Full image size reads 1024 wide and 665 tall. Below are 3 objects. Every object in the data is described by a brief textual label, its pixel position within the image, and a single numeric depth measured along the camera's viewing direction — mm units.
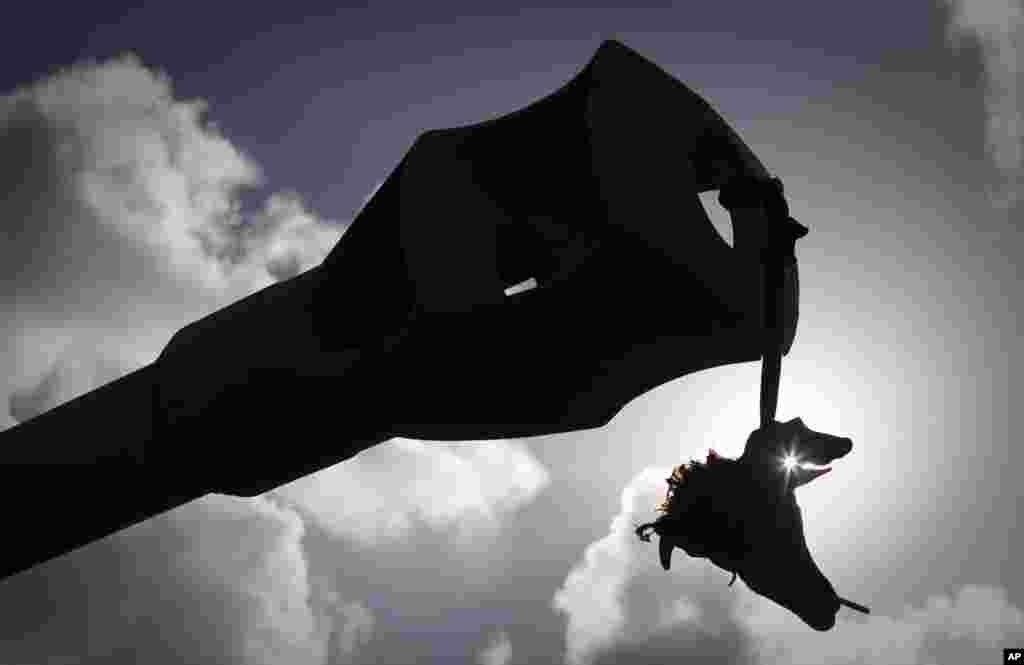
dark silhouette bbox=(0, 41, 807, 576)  2695
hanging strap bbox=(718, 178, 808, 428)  2732
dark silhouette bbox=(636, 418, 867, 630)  2879
